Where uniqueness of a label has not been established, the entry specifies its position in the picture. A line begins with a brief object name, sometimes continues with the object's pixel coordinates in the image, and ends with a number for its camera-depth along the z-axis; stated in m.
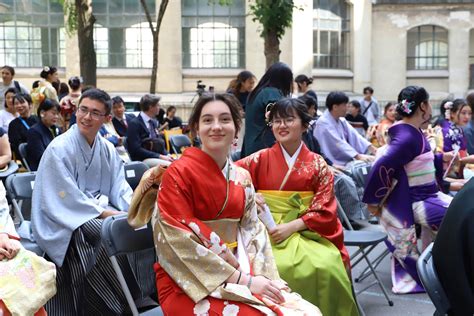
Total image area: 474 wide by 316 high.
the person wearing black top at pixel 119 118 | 9.87
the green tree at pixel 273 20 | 12.19
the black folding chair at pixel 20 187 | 5.19
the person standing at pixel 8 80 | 10.10
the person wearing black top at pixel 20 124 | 8.05
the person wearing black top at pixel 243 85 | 7.23
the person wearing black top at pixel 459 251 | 2.50
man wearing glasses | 4.34
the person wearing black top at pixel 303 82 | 10.37
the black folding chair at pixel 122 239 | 3.71
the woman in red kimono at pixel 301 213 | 4.07
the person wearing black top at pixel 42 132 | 6.98
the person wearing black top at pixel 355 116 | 13.84
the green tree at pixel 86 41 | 13.09
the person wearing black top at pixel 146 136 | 8.52
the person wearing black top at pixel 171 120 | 14.40
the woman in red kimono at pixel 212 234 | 3.15
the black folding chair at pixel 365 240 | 4.83
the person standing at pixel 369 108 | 16.94
